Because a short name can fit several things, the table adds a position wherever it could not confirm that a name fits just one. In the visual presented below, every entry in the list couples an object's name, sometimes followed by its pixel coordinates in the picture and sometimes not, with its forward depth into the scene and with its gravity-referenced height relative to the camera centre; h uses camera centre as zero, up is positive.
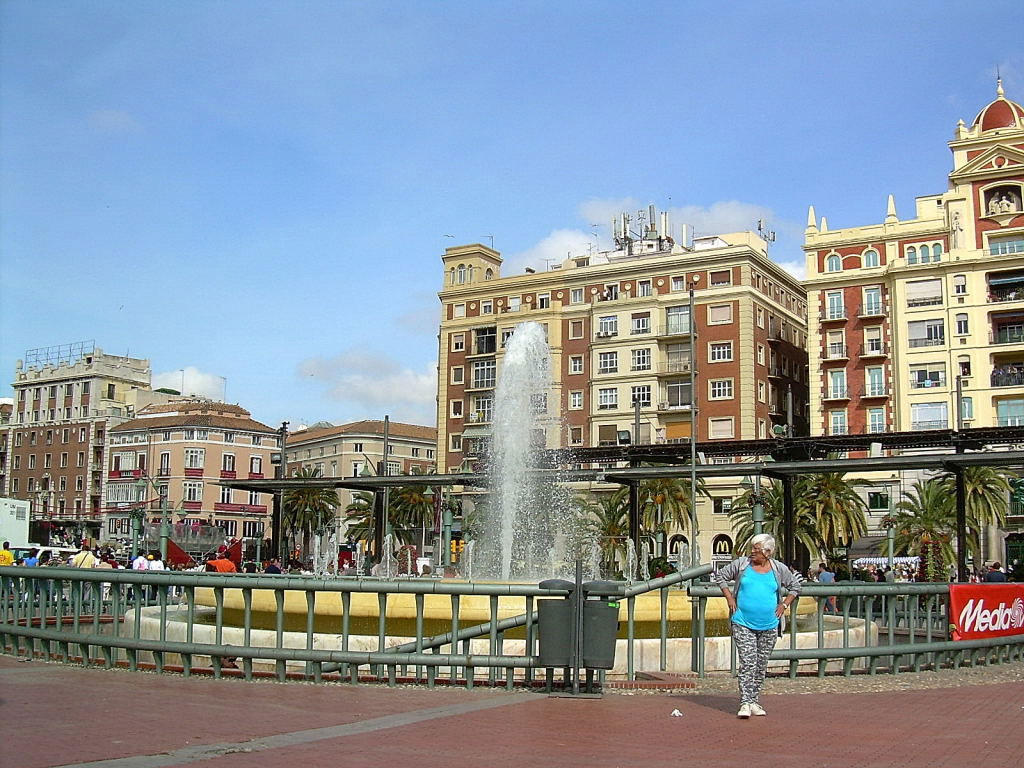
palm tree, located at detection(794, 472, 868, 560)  56.56 +1.03
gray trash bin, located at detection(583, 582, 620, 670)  9.96 -0.93
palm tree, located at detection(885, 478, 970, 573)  53.34 +0.07
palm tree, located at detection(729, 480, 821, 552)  56.47 +0.27
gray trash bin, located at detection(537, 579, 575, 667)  10.02 -0.96
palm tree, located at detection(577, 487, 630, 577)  60.25 -0.04
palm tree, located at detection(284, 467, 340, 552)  81.88 +1.04
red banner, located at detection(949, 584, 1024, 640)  13.92 -1.10
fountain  14.32 -0.90
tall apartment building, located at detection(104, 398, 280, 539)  97.25 +5.21
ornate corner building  59.41 +12.44
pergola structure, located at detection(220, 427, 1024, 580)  27.45 +1.56
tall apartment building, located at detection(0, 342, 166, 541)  104.00 +8.87
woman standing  9.25 -0.69
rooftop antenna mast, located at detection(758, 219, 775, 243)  79.12 +20.73
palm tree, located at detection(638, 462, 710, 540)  62.06 +1.21
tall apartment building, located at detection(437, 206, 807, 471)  69.62 +12.17
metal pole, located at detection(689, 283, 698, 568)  32.31 +1.54
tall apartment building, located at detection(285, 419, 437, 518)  102.44 +7.23
